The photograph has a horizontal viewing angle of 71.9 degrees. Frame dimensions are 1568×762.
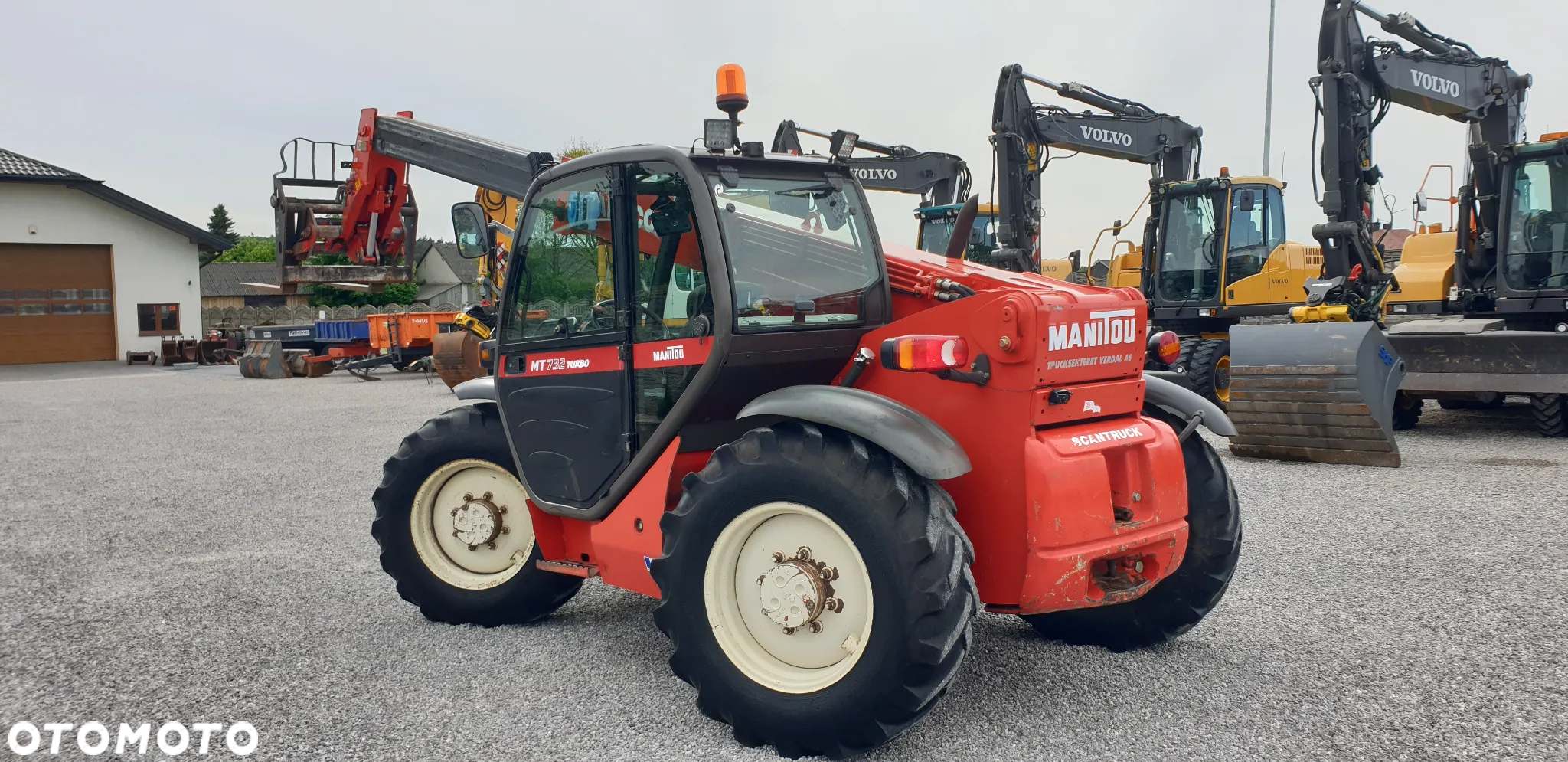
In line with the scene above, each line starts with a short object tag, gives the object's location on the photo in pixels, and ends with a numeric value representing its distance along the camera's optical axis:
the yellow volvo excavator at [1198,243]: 13.45
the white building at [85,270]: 31.11
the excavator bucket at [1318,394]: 8.45
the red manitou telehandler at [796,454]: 3.28
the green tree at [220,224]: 89.81
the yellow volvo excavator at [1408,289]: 8.61
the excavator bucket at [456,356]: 17.58
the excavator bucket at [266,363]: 23.98
